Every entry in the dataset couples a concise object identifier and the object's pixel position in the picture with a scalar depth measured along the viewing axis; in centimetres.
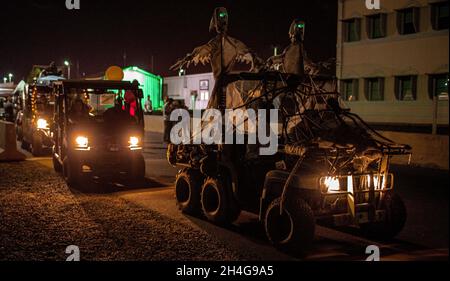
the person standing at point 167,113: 2228
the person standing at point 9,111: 3087
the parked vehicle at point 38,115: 1827
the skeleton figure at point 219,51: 898
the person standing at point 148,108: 3669
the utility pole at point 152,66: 5691
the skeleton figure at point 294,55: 922
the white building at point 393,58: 3109
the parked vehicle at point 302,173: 670
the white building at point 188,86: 4589
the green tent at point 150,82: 4366
